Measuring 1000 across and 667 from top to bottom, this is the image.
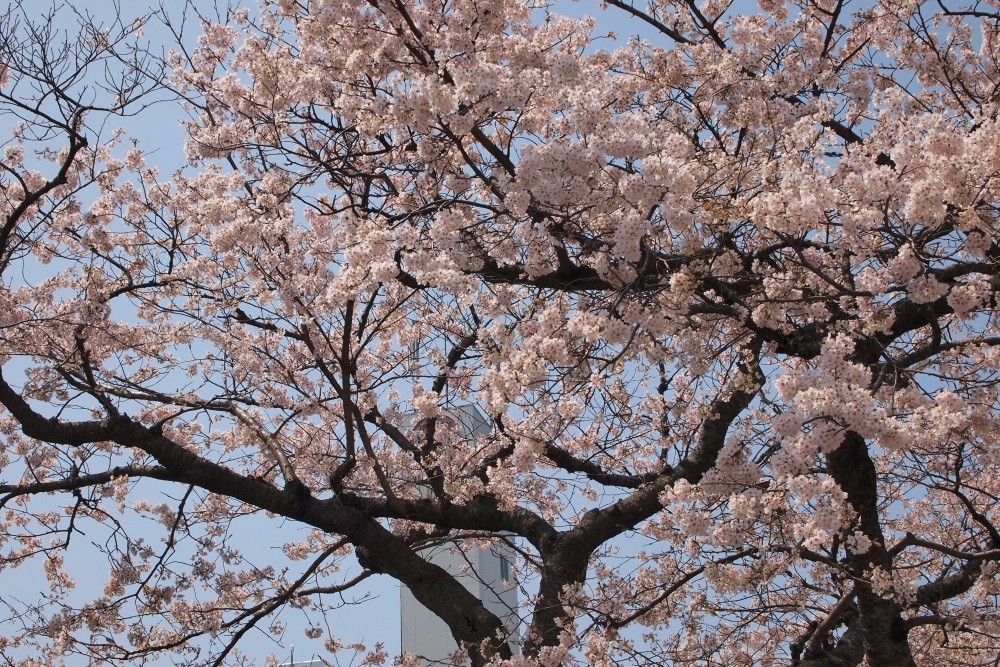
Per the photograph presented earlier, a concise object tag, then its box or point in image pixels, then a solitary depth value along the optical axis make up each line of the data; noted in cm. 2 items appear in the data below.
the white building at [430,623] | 3409
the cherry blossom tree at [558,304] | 774
